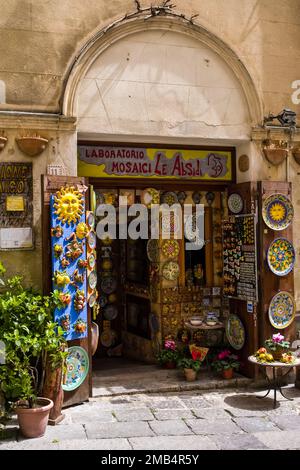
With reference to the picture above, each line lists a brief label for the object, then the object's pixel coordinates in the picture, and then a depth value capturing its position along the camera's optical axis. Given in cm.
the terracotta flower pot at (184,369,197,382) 802
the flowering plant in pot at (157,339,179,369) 854
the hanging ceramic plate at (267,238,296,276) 807
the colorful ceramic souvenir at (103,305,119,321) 1026
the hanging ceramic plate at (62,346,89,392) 700
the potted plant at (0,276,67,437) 596
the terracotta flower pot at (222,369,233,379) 805
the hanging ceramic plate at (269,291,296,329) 804
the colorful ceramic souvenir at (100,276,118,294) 1020
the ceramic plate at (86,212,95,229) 726
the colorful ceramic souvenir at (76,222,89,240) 704
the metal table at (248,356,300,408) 700
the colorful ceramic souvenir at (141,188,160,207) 862
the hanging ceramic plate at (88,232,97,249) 731
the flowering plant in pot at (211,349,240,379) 807
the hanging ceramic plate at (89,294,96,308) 729
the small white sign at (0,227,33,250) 711
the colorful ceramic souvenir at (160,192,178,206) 883
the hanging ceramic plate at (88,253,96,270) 730
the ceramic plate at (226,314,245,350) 823
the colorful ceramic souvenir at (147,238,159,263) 899
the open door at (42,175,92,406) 700
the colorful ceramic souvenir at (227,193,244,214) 834
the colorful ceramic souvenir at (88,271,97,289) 732
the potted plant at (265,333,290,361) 724
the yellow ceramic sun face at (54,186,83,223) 696
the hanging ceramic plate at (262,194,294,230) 806
